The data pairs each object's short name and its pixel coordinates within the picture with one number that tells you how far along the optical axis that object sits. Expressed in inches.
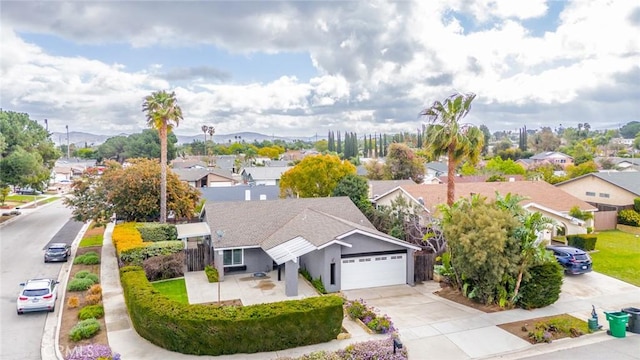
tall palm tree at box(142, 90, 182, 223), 1261.1
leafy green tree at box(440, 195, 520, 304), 690.2
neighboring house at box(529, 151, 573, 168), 3793.8
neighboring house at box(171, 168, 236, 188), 2588.6
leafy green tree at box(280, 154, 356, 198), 1628.9
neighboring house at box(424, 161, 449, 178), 2981.8
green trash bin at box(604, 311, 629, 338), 621.0
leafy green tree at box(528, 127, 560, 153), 5693.9
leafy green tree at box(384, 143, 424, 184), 2338.8
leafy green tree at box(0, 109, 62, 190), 1664.6
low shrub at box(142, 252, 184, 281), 924.6
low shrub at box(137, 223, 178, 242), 1166.3
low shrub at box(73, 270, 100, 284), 900.7
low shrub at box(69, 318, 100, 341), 613.9
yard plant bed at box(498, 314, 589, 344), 610.5
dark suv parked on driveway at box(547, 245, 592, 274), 906.1
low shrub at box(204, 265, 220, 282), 908.5
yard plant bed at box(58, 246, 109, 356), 604.5
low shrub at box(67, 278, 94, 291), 847.1
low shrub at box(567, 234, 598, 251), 1104.8
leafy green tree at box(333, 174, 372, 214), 1433.3
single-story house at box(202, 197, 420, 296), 828.6
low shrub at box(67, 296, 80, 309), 751.1
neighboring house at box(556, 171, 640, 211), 1445.6
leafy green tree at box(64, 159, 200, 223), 1291.8
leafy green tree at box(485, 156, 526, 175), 2566.4
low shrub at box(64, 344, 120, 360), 528.1
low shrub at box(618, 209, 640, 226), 1366.9
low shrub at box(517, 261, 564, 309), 724.7
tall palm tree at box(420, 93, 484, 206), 951.0
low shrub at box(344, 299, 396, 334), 631.2
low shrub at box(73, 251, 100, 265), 1062.8
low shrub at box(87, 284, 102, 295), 810.5
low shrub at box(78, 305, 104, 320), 692.3
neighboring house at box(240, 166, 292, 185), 2729.8
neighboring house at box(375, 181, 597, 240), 1201.9
